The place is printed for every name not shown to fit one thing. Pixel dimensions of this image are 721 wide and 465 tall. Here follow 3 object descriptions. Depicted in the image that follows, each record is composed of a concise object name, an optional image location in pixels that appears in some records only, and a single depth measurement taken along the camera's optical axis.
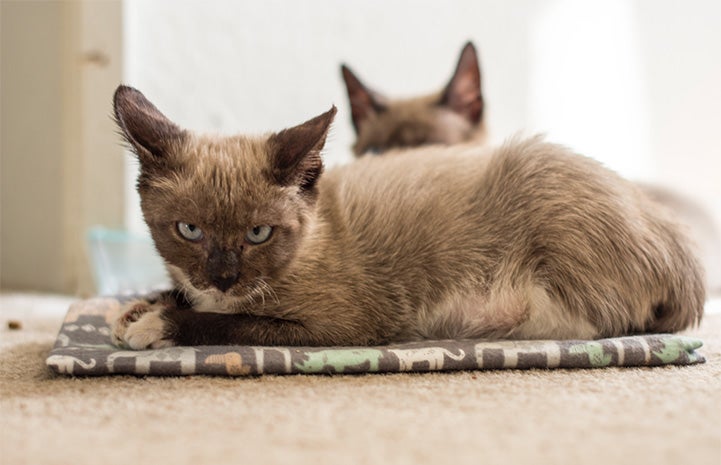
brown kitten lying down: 0.65
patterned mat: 0.63
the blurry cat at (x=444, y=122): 0.95
